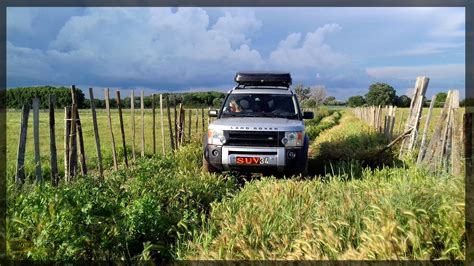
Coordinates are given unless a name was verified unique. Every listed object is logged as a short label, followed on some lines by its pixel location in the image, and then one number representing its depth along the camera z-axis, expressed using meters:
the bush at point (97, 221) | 4.87
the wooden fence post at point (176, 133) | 15.02
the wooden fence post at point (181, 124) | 15.70
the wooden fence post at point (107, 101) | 11.77
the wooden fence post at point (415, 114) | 11.30
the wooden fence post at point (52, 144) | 8.52
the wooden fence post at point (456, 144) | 6.74
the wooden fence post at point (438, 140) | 8.12
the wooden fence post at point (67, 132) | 9.12
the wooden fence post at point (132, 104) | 13.28
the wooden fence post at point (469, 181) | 4.30
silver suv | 8.87
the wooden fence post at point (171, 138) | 14.30
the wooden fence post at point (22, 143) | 7.46
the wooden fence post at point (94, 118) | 10.49
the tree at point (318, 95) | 80.75
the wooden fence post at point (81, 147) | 9.26
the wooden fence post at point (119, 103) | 12.33
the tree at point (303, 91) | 65.34
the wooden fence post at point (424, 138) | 9.38
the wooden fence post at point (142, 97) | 14.49
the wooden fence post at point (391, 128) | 16.48
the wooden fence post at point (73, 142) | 9.03
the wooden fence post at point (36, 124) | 8.21
